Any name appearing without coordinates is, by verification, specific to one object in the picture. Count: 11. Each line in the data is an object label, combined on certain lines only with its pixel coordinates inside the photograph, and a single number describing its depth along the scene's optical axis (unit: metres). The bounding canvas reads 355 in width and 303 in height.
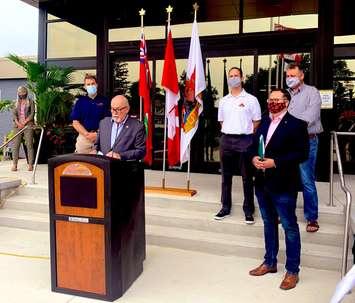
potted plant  7.95
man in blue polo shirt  5.20
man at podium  3.74
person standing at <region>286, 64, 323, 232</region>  4.16
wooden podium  3.22
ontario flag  5.70
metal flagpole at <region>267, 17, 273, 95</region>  6.86
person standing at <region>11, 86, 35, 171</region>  7.34
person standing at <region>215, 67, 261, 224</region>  4.46
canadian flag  5.49
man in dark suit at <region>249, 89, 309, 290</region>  3.37
